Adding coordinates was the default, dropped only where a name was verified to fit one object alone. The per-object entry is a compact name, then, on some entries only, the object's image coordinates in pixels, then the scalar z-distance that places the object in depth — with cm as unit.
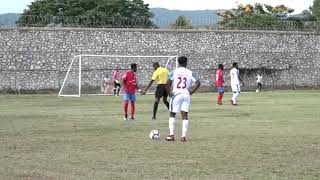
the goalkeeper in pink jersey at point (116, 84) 4078
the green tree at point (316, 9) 6925
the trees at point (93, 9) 6994
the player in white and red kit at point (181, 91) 1529
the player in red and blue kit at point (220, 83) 2944
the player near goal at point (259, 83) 4925
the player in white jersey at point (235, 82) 2922
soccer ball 1530
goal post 4291
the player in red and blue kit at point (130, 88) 2098
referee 2189
